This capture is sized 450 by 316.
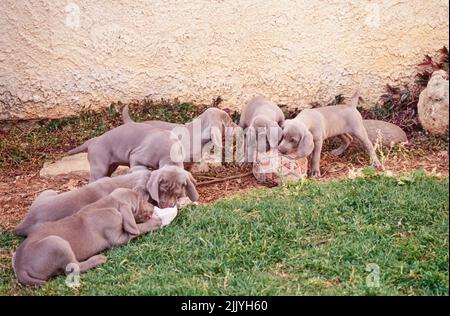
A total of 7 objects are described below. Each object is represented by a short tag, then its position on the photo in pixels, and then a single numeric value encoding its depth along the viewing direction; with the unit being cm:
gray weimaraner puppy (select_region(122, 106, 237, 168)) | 764
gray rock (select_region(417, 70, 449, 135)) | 851
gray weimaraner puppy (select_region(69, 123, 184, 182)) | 718
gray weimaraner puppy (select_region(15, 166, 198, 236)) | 622
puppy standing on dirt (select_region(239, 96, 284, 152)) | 791
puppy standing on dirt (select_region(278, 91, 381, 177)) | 778
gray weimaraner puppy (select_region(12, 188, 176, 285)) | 545
